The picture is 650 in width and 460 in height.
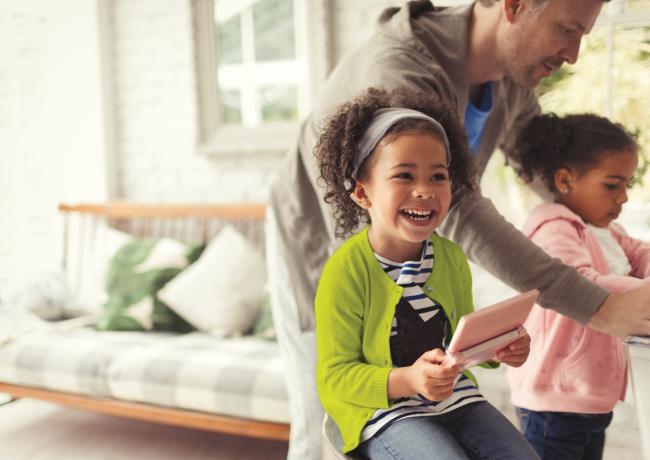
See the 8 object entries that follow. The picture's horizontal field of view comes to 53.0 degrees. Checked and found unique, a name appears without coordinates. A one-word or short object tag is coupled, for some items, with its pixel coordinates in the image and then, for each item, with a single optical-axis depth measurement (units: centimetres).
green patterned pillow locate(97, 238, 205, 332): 298
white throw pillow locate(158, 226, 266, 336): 288
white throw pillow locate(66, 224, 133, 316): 326
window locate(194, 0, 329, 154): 310
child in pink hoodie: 131
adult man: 113
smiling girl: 93
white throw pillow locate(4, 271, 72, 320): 317
